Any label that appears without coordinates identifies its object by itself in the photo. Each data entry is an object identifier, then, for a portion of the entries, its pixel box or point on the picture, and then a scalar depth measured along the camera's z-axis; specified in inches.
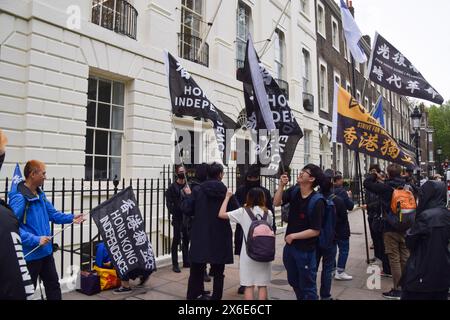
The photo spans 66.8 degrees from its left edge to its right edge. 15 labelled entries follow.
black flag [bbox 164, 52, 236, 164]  208.4
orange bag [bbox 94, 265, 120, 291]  197.0
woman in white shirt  152.2
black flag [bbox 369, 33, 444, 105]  265.4
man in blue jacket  133.1
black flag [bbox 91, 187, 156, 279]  189.9
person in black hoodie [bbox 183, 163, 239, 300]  163.9
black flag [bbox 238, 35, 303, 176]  196.7
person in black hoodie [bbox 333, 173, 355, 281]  221.3
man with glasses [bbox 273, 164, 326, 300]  145.3
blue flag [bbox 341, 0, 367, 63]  330.3
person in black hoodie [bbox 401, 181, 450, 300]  121.6
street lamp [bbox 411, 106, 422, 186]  564.4
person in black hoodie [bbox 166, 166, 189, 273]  240.1
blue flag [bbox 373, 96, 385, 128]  401.3
